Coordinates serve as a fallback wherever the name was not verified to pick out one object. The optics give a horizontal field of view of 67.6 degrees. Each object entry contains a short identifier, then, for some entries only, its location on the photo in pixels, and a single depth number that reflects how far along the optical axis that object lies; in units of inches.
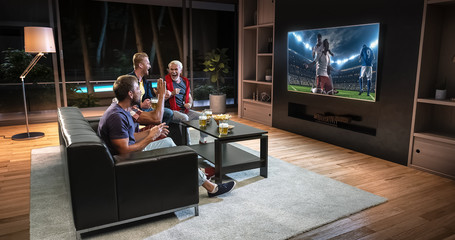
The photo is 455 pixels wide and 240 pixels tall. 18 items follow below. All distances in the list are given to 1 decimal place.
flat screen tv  162.1
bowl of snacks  133.1
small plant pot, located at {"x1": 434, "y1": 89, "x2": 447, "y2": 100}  139.4
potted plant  286.0
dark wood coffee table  125.0
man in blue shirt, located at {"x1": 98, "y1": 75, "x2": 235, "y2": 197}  91.7
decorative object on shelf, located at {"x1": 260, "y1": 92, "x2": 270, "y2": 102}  253.6
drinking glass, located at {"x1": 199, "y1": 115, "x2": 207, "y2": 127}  139.9
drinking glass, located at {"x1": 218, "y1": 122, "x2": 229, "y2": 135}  126.7
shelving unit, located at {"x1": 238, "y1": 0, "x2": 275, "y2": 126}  241.8
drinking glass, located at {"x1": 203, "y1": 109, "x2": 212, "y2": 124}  146.8
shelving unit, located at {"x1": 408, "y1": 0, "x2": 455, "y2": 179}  137.3
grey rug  93.3
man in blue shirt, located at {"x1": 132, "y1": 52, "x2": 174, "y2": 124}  151.9
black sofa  82.1
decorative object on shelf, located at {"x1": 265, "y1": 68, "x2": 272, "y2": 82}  242.5
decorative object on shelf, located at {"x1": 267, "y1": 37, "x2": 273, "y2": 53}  240.8
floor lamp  185.8
